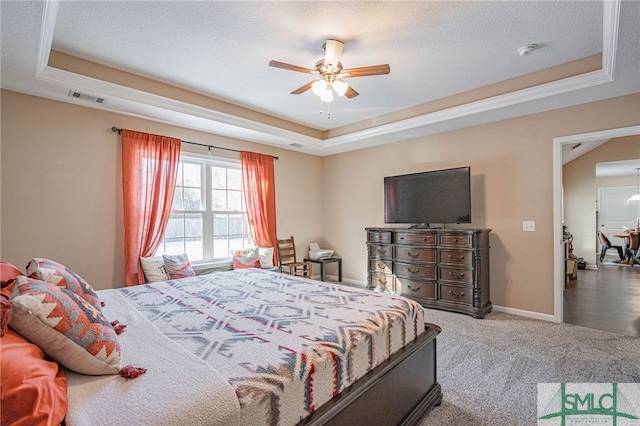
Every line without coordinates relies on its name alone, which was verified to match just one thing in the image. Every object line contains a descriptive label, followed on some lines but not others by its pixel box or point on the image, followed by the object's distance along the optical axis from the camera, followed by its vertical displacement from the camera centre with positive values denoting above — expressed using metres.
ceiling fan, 2.56 +1.25
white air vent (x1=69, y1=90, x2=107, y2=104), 3.05 +1.26
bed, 1.02 -0.61
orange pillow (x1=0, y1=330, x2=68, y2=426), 0.81 -0.49
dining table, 7.30 -0.86
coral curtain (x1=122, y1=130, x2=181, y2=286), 3.63 +0.33
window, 4.28 +0.07
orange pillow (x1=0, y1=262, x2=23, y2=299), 1.36 -0.29
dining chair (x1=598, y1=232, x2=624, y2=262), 7.59 -0.82
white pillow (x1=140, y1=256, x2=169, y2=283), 3.61 -0.62
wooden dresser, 3.77 -0.69
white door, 9.20 +0.15
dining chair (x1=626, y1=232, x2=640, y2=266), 6.84 -0.68
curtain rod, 3.61 +1.05
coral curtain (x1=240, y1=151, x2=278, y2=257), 4.89 +0.35
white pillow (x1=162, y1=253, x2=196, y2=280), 3.74 -0.62
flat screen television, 4.01 +0.27
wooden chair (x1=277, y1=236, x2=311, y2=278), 5.15 -0.77
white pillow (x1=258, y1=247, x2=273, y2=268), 4.75 -0.63
